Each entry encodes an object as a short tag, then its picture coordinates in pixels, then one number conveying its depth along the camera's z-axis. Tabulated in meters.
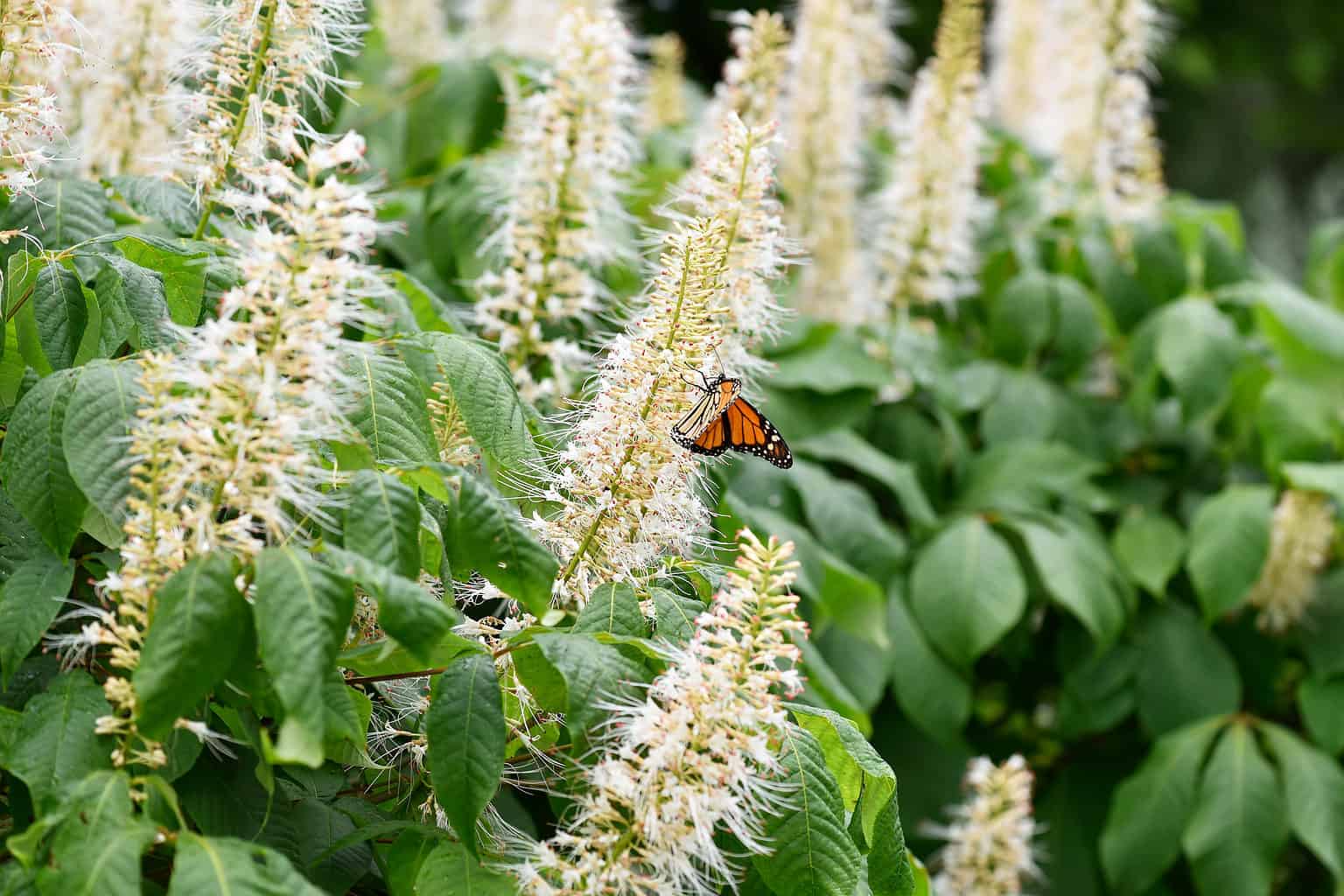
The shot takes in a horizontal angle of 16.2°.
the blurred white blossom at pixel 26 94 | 2.23
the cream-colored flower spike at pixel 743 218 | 2.27
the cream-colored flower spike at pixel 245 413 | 2.08
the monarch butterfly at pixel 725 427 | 2.24
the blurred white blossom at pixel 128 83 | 2.55
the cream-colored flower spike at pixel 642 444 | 2.19
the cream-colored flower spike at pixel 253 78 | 2.29
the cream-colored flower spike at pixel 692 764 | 2.11
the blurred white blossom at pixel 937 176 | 3.13
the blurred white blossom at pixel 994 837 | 2.62
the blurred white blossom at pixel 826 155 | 3.35
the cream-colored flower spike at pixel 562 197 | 2.50
